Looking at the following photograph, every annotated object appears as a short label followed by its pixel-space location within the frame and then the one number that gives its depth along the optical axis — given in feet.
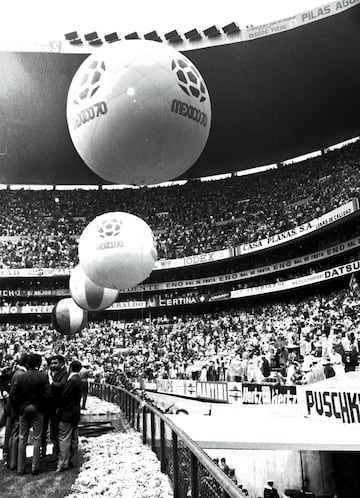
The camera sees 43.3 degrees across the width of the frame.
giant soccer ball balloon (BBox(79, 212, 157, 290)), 21.71
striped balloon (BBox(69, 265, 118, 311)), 29.86
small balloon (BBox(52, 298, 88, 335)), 36.94
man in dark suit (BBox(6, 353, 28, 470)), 19.96
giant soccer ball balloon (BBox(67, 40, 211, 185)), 11.29
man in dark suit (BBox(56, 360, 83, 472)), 20.02
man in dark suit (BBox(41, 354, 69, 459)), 21.65
